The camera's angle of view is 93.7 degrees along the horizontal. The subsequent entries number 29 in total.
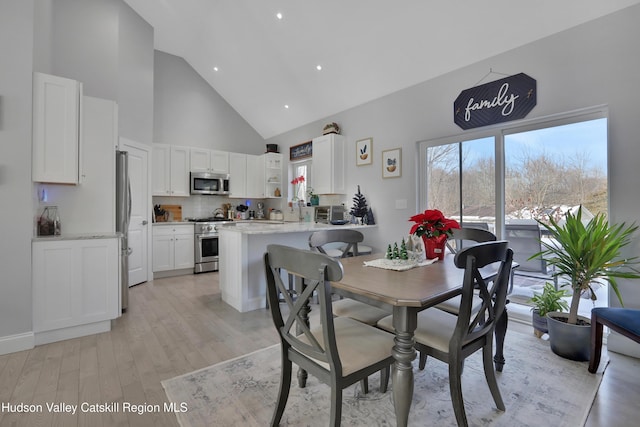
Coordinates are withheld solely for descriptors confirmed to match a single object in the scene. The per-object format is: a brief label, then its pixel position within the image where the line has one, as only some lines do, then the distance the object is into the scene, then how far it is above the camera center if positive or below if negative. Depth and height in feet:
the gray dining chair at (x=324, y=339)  4.00 -2.01
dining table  4.28 -1.18
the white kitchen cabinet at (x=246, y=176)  20.24 +2.80
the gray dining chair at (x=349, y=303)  6.16 -1.94
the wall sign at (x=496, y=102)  9.61 +3.91
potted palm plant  7.14 -1.25
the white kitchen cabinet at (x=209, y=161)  18.44 +3.57
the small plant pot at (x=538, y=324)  8.55 -3.16
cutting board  18.55 +0.36
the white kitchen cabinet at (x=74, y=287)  8.17 -1.99
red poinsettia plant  6.56 -0.21
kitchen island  10.82 -1.65
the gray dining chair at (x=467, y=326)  4.57 -1.97
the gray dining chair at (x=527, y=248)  9.71 -1.10
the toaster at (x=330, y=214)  15.11 +0.11
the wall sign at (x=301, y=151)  18.52 +4.20
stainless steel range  17.33 -1.72
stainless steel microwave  18.33 +2.11
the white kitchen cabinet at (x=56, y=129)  8.19 +2.50
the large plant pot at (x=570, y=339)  7.36 -3.11
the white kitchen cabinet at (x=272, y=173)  20.77 +3.03
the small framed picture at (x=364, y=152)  14.79 +3.24
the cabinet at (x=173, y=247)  16.21 -1.68
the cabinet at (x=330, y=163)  15.92 +2.85
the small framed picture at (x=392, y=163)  13.52 +2.43
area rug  5.33 -3.60
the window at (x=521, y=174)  8.80 +1.41
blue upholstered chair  6.14 -2.35
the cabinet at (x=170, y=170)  17.16 +2.75
